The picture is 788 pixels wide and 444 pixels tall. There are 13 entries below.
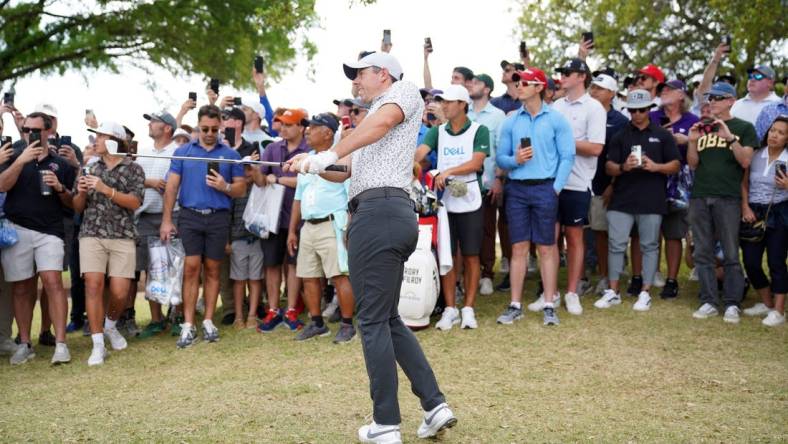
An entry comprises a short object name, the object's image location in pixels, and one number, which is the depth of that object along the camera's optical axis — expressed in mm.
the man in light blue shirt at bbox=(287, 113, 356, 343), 8453
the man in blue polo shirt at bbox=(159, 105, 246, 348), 8695
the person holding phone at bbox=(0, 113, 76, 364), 8312
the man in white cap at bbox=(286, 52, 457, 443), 4895
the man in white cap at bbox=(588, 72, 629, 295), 9398
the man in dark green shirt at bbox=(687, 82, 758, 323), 8289
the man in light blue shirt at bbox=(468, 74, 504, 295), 9242
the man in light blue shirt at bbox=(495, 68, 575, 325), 8266
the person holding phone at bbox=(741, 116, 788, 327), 8117
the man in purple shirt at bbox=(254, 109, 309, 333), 9031
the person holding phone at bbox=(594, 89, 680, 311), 8773
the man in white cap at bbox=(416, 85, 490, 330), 8383
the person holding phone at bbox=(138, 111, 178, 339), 9359
